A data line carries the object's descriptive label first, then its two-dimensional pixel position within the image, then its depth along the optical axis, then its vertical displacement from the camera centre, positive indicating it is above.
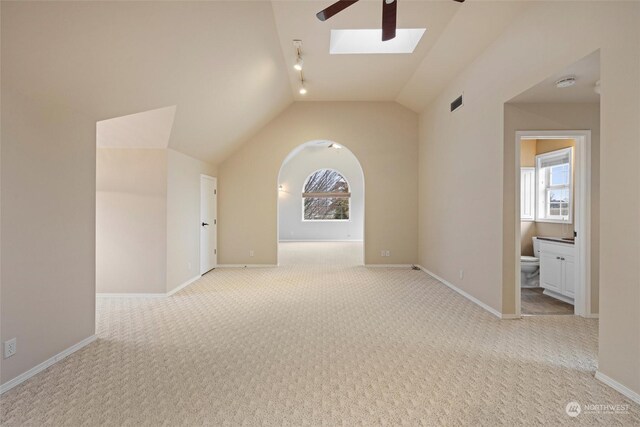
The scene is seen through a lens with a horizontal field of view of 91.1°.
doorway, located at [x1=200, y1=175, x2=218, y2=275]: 5.88 -0.26
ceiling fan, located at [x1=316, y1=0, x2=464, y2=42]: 2.28 +1.49
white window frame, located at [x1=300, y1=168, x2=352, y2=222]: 12.09 +0.69
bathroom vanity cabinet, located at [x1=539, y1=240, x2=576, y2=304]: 4.10 -0.80
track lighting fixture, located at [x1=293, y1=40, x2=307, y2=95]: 4.16 +2.22
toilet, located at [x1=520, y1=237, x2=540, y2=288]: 5.01 -0.98
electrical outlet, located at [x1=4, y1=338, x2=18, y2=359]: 2.18 -0.97
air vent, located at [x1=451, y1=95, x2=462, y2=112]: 4.58 +1.61
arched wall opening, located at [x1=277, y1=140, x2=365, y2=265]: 11.98 +0.45
